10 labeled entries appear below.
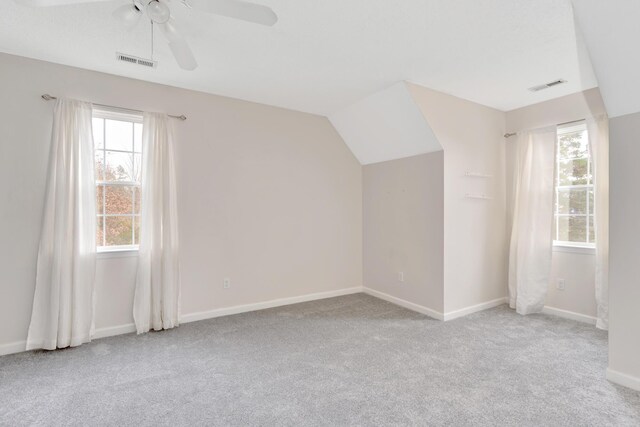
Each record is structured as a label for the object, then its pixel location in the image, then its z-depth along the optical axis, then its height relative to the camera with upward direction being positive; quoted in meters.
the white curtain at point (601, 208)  3.11 +0.06
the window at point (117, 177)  3.11 +0.36
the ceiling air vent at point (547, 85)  3.11 +1.33
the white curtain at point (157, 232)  3.11 -0.19
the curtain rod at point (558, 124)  3.36 +1.02
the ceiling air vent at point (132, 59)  2.65 +1.33
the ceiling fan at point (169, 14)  1.58 +1.09
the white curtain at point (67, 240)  2.72 -0.25
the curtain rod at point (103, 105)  2.76 +1.03
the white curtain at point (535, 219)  3.59 -0.05
